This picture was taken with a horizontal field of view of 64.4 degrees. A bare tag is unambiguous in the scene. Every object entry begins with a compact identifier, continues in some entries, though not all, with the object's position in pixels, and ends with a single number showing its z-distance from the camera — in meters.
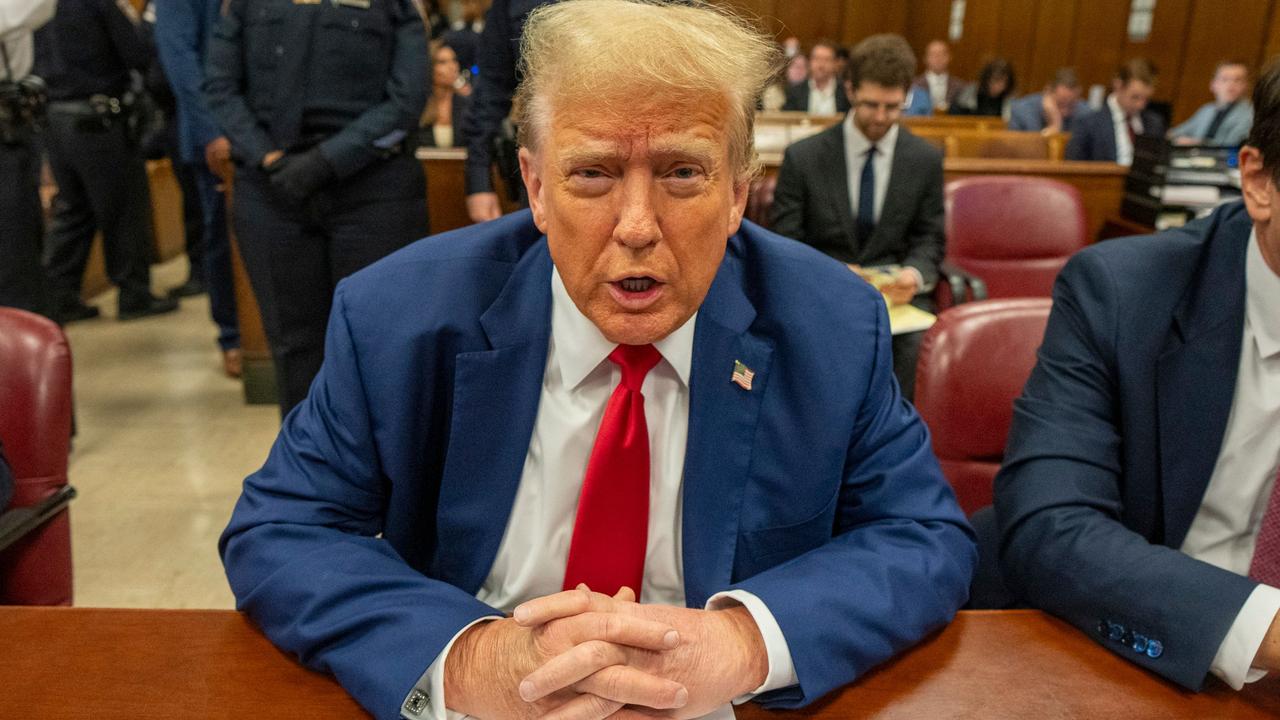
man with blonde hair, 1.00
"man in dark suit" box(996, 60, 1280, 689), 1.28
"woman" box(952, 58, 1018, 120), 10.56
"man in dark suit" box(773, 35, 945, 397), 3.61
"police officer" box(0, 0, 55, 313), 3.23
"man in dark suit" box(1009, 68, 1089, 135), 8.20
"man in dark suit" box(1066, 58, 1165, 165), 6.87
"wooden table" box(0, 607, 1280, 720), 0.94
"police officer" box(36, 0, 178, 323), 4.48
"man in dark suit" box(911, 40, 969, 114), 12.06
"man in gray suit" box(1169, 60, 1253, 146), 7.25
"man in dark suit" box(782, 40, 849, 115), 10.22
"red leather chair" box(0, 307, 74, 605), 1.48
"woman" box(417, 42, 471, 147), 6.03
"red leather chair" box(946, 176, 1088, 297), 3.65
